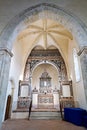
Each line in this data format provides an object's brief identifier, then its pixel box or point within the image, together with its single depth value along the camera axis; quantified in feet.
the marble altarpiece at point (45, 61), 31.67
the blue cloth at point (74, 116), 14.66
